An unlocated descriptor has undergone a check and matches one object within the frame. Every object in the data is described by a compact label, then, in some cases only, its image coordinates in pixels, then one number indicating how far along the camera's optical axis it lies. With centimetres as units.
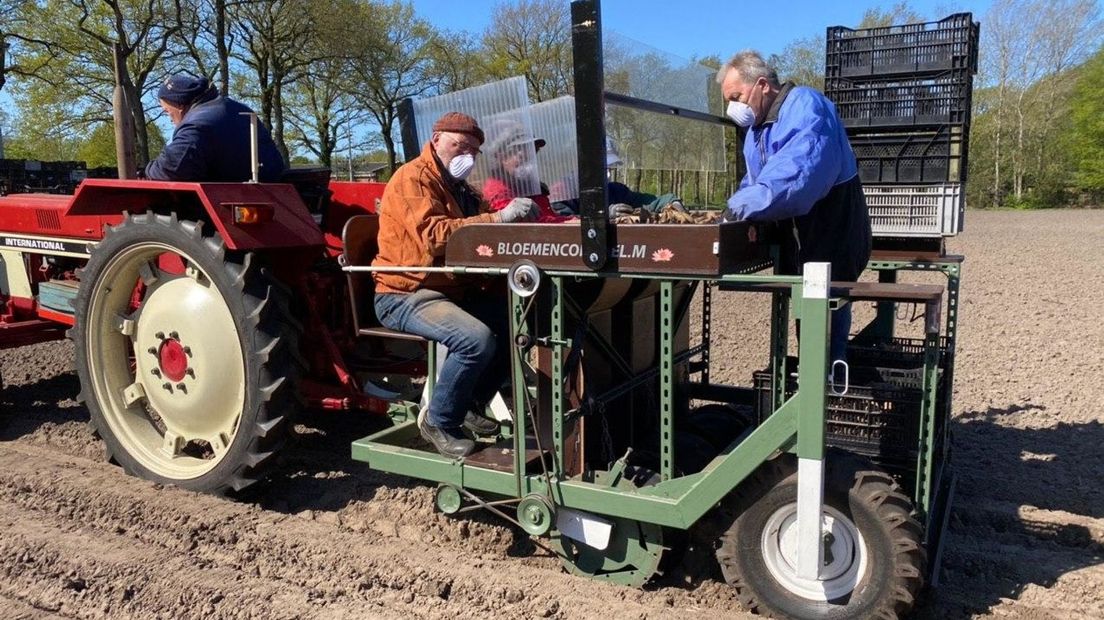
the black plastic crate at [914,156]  506
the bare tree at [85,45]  2269
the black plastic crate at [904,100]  509
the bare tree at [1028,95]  3884
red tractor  384
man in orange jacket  345
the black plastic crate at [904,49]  507
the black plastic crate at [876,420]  317
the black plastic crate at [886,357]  365
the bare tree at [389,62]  2803
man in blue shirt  309
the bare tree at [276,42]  2605
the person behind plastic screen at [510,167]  362
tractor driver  420
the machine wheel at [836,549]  279
